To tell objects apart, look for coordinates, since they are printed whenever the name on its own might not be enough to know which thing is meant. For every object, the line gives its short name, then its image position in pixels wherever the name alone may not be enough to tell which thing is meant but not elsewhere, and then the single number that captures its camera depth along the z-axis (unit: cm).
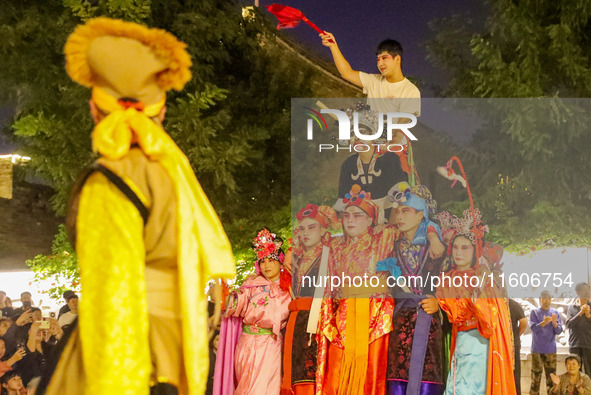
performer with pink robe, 496
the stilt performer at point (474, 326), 448
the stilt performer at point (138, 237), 203
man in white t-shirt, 577
